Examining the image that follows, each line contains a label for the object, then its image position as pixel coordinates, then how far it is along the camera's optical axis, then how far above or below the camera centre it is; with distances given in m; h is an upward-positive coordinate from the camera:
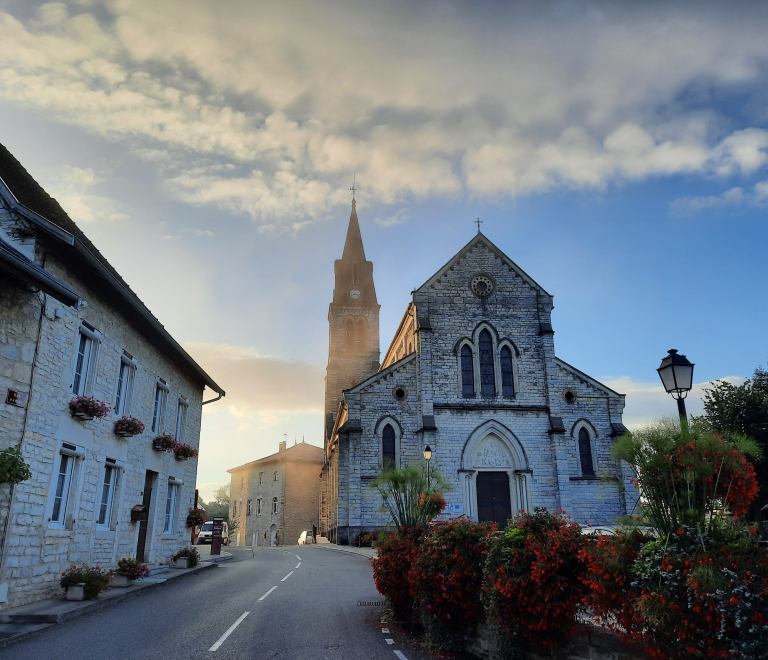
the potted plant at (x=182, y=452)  17.55 +1.59
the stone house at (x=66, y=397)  9.23 +2.05
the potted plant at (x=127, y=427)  13.12 +1.74
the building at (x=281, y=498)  48.03 +0.62
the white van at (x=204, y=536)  38.72 -2.04
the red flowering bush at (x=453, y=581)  7.38 -0.98
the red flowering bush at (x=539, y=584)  5.89 -0.81
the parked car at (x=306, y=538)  39.29 -2.24
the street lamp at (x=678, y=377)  7.64 +1.63
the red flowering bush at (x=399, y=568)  9.12 -1.00
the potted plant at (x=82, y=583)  10.12 -1.33
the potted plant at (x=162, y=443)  15.84 +1.68
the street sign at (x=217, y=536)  23.30 -1.26
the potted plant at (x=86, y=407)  10.94 +1.82
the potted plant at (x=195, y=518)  18.78 -0.41
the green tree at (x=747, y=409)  27.48 +4.54
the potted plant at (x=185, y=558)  16.95 -1.53
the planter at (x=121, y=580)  12.34 -1.56
